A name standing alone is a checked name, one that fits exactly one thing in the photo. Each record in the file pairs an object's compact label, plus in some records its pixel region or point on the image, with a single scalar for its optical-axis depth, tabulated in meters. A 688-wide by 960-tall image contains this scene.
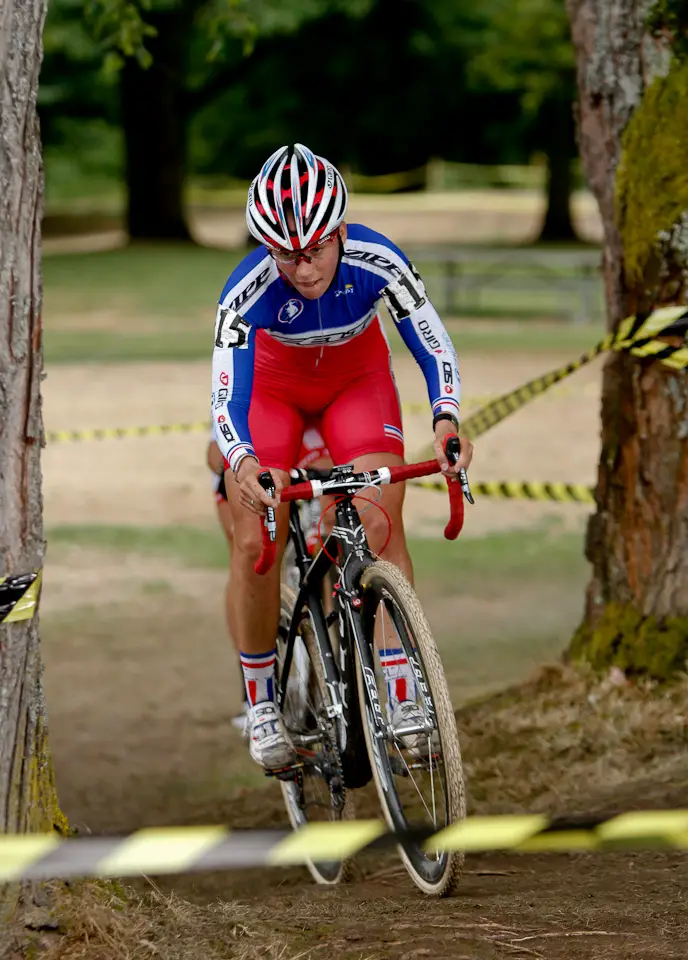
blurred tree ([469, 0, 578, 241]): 71.62
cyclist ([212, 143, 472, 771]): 8.66
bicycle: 8.13
